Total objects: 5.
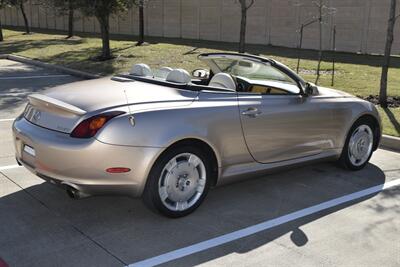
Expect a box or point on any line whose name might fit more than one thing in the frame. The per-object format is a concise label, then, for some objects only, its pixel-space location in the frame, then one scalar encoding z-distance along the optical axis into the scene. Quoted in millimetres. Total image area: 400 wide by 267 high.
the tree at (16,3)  27391
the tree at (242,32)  15612
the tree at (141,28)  21206
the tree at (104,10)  15828
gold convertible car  4062
